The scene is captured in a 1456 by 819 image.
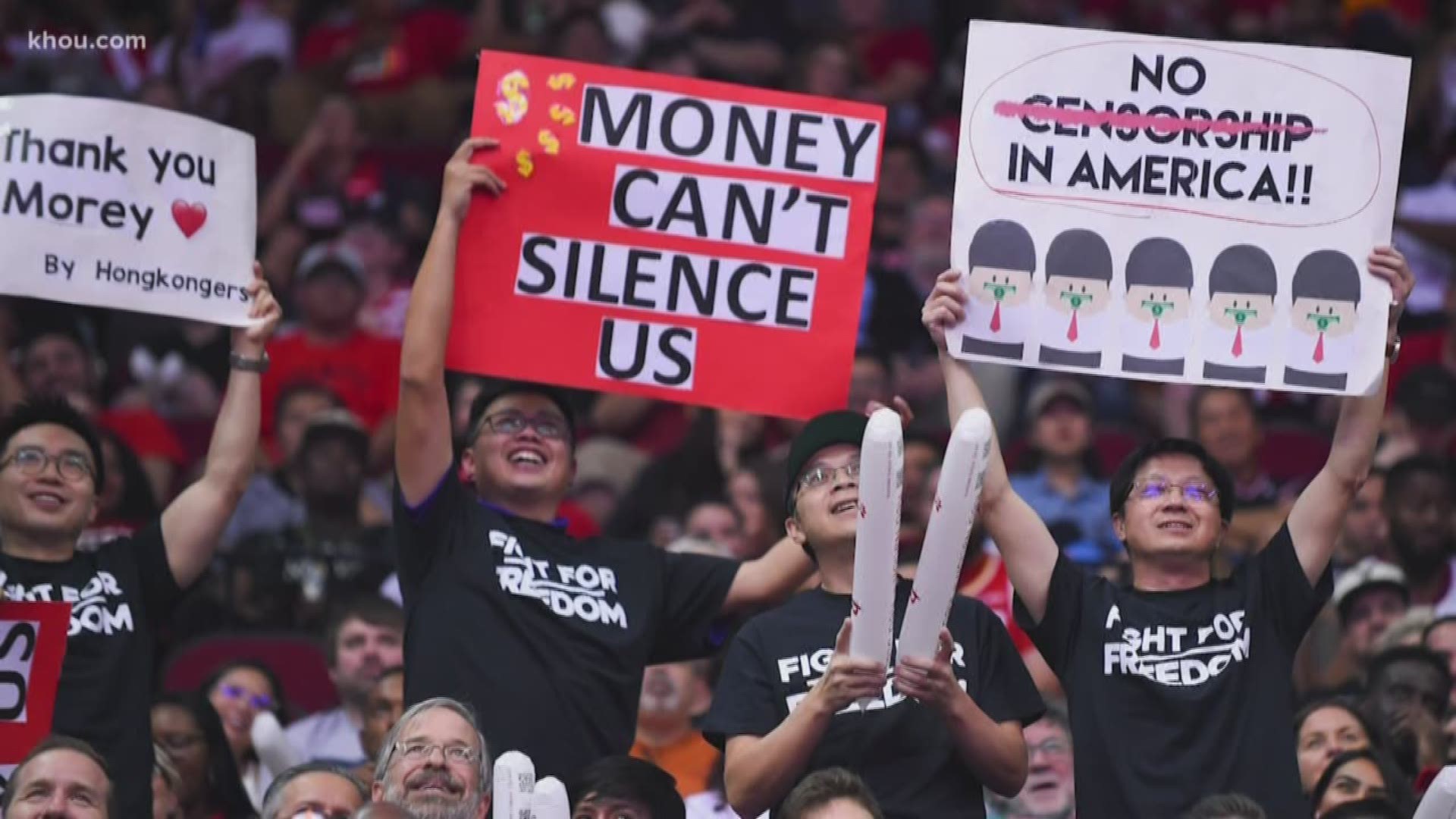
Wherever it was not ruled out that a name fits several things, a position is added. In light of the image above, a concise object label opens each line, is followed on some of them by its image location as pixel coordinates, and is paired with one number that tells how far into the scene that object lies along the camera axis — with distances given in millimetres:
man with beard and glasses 13828
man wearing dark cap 13352
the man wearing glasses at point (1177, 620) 13922
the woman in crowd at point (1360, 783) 15547
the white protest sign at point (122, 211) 16328
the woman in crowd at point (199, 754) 16703
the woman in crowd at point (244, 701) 17953
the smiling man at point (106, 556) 15219
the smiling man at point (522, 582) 15000
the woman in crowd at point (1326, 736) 16312
